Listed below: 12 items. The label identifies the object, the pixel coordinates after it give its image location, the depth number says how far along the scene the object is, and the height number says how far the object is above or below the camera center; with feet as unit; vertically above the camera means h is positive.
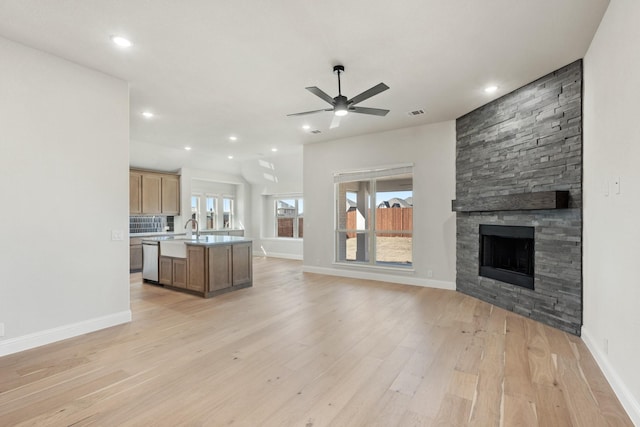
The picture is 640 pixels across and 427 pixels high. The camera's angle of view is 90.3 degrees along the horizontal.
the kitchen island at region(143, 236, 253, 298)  16.47 -2.95
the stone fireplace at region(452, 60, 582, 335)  11.39 +0.44
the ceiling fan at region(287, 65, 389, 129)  10.46 +3.88
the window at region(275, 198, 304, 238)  32.96 -0.66
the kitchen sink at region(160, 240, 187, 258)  17.48 -2.14
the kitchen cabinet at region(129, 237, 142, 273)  24.32 -3.39
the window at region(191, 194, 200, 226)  31.14 +0.47
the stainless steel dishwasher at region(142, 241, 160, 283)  19.10 -3.05
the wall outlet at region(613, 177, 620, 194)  7.80 +0.65
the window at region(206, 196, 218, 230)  32.76 -0.24
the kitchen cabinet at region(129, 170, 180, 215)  24.94 +1.46
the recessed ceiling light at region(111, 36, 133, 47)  9.65 +5.23
